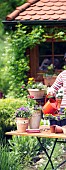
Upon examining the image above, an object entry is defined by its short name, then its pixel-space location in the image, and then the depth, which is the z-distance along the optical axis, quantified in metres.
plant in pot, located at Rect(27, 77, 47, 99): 7.33
